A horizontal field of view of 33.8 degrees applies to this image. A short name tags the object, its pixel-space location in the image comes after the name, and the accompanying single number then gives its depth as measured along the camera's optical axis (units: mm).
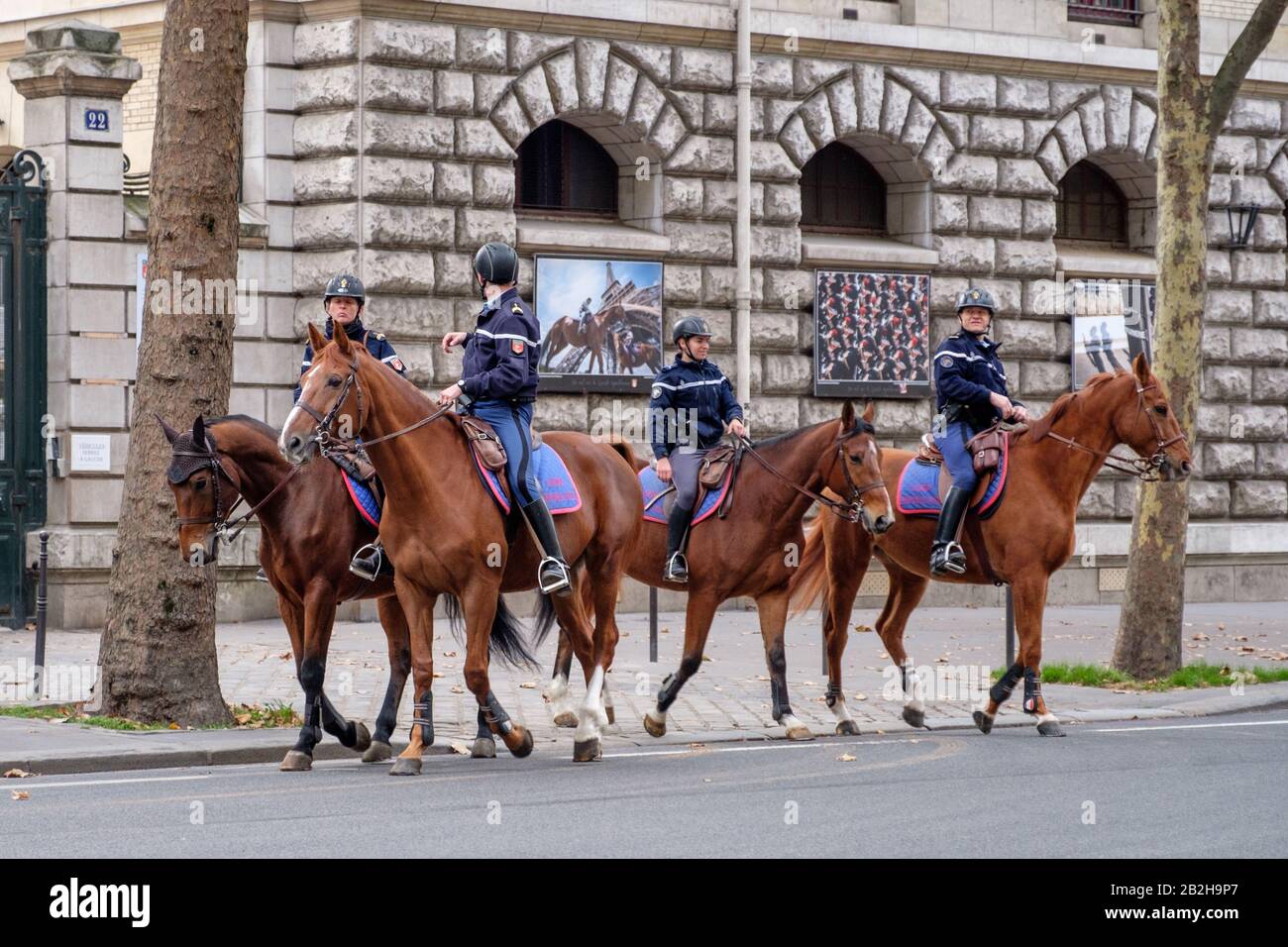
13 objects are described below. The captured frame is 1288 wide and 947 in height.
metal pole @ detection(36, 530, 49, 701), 15354
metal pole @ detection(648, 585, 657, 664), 18188
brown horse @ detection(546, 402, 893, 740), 13883
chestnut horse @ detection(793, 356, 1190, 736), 14578
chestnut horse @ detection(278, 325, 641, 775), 11758
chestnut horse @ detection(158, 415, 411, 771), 12328
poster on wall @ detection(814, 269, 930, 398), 24781
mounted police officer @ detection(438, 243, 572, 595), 12508
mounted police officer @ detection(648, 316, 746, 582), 14773
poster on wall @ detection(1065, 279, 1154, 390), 26516
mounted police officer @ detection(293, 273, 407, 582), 12477
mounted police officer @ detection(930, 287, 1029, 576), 14836
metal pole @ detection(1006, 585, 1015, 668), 17578
